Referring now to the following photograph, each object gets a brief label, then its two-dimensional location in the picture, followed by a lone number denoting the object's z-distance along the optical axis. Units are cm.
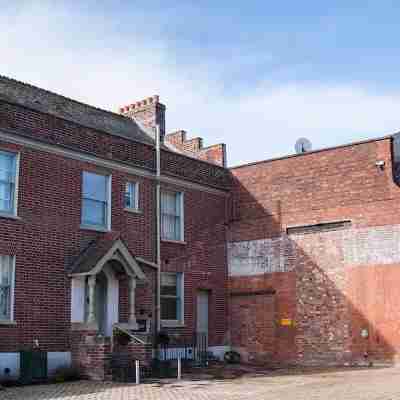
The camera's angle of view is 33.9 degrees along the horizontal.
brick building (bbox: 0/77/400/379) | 1800
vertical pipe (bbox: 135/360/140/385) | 1592
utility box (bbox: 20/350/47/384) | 1661
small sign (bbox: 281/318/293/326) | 2244
